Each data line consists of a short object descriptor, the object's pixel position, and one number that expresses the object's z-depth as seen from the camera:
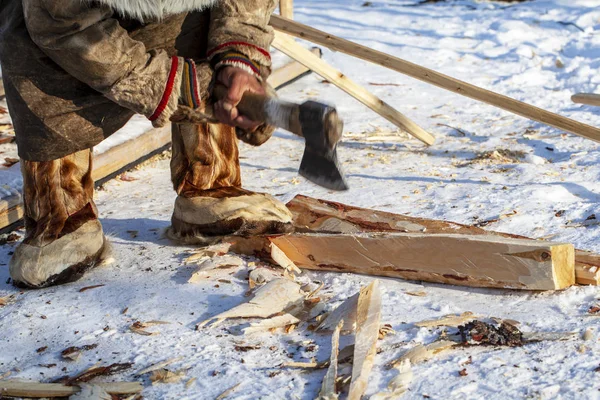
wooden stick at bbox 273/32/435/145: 4.20
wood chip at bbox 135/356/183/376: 2.19
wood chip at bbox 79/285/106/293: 2.75
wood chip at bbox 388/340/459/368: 2.16
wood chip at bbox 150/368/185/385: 2.14
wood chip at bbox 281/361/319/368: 2.17
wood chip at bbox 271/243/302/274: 2.80
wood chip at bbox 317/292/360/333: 2.35
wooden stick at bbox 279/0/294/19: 4.96
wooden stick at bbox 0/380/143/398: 2.10
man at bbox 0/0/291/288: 2.46
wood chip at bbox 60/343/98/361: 2.30
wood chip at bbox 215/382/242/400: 2.05
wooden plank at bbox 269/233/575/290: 2.49
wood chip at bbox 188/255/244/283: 2.76
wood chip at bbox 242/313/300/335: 2.38
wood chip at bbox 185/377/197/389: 2.12
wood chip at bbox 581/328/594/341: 2.22
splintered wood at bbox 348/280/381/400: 2.03
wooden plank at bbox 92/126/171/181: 3.87
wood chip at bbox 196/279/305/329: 2.45
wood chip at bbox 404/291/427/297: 2.58
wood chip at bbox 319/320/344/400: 2.01
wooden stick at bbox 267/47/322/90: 5.38
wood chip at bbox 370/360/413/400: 1.99
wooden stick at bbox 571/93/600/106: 3.32
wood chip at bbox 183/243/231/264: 2.91
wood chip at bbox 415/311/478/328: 2.35
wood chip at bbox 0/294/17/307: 2.70
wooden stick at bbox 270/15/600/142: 3.34
